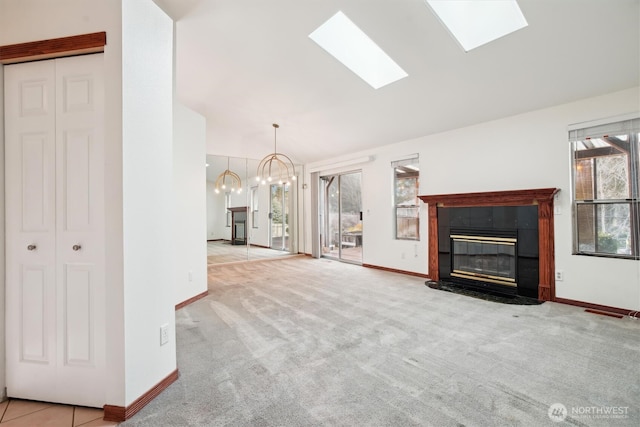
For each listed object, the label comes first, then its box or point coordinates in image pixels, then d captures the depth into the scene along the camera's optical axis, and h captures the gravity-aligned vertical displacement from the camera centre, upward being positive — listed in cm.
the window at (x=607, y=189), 311 +28
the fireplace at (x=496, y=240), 362 -41
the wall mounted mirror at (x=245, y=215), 642 +4
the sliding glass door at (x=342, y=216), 657 -3
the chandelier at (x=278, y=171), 758 +130
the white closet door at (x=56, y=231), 168 -8
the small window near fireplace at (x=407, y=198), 515 +34
